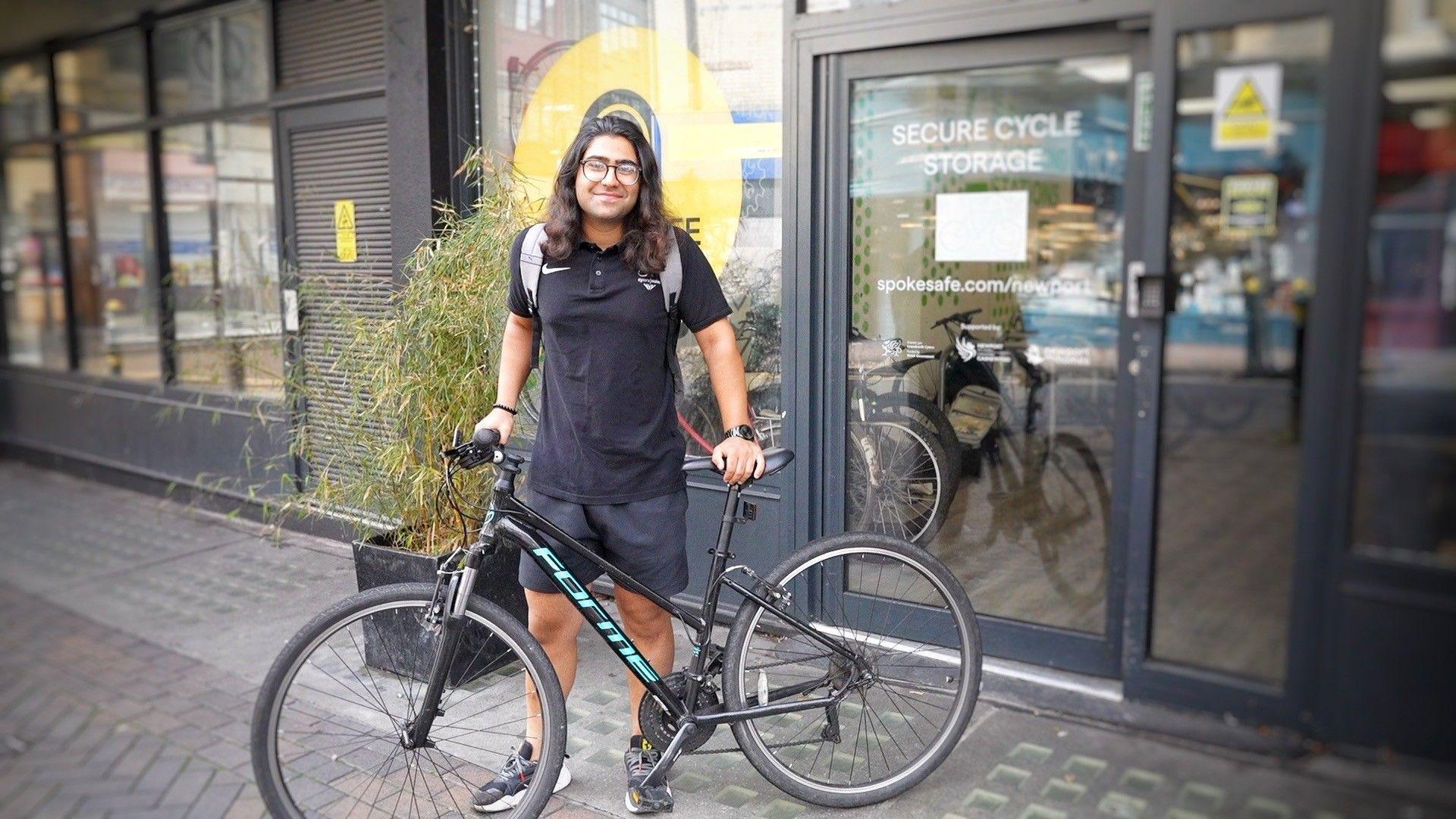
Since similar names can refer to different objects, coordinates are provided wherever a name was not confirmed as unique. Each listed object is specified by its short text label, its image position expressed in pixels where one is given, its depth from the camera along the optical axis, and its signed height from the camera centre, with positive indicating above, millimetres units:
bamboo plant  3771 -352
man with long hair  2859 -279
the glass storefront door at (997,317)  3539 -134
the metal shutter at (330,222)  5410 +309
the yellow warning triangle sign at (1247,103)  2840 +466
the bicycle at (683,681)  2734 -1102
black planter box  2906 -1040
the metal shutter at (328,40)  5648 +1291
